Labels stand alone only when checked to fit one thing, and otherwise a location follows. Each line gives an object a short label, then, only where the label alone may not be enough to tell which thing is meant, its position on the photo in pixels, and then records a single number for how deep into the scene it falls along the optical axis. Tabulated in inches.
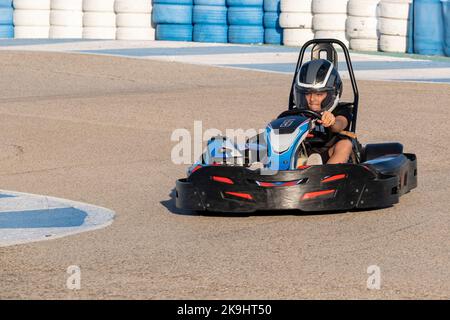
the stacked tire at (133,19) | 738.8
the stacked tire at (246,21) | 728.3
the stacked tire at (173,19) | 735.1
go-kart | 243.6
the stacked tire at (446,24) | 642.8
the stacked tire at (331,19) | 690.8
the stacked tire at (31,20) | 749.9
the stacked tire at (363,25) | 677.3
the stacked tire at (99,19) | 746.2
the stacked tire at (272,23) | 724.0
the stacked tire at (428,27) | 646.5
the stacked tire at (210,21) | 734.5
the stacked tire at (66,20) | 750.5
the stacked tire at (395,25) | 660.1
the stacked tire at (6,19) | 752.3
